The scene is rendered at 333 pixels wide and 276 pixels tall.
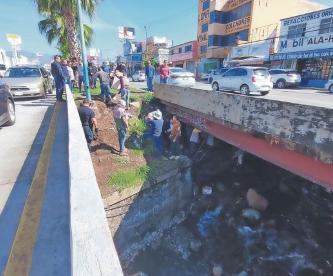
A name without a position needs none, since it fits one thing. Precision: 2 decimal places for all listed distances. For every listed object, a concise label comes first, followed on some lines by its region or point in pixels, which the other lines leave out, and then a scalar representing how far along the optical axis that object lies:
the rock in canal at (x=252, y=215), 7.79
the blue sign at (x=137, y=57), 66.81
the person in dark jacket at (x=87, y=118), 6.99
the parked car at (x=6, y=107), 6.68
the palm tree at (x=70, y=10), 13.26
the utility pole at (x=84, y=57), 9.40
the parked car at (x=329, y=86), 18.27
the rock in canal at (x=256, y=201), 8.12
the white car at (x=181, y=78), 15.06
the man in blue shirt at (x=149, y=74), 14.64
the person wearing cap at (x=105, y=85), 10.74
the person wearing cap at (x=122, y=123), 7.47
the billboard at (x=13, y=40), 38.14
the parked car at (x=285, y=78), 21.98
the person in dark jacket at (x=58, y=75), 9.94
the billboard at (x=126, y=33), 81.00
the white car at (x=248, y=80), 13.40
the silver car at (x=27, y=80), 11.50
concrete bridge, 4.25
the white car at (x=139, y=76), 37.66
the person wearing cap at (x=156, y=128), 8.84
